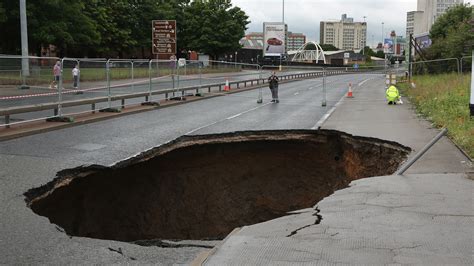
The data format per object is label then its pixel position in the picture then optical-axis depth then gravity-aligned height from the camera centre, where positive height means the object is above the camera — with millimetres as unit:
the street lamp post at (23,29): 27523 +2700
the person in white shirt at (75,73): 15516 +115
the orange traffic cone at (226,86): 30467 -487
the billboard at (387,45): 45312 +3097
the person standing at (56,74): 14362 +60
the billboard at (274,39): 94812 +7451
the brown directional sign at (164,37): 33688 +2730
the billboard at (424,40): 61450 +5120
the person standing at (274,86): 23508 -355
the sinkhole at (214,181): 8812 -2247
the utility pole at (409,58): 38194 +1688
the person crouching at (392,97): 22141 -774
